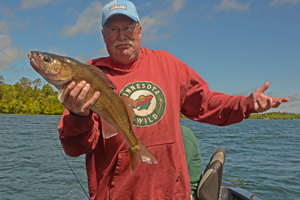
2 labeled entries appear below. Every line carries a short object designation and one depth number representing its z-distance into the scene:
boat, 3.65
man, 2.10
